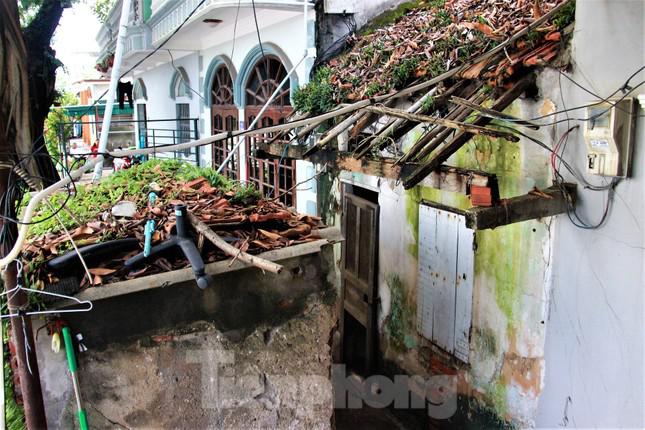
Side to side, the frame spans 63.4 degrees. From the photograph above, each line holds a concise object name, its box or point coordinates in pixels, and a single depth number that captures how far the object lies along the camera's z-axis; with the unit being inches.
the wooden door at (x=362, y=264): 308.3
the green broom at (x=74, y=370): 130.3
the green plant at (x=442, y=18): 251.3
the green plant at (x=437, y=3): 287.7
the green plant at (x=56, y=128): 208.4
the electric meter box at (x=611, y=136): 147.4
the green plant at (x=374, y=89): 249.0
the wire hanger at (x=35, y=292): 119.0
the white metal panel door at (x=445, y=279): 238.1
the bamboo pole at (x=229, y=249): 133.8
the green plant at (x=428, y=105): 200.5
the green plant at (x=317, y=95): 291.0
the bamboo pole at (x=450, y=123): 148.2
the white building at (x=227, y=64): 334.3
